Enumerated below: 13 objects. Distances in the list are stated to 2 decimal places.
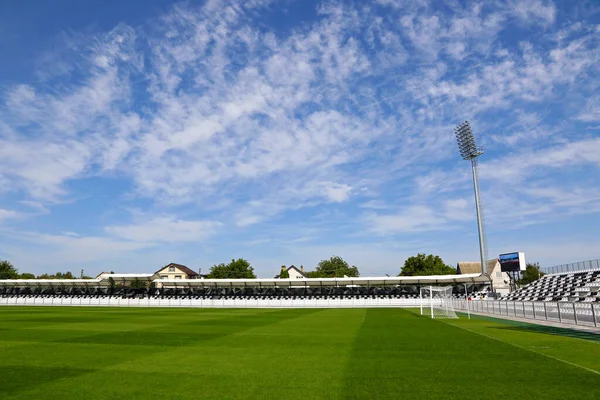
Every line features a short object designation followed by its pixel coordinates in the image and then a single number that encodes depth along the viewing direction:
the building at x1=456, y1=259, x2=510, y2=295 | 95.69
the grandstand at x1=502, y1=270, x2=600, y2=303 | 36.75
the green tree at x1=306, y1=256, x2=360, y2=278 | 127.38
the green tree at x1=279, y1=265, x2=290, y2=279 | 113.80
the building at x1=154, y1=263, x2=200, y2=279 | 120.81
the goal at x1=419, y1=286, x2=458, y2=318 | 33.60
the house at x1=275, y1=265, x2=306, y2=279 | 136.90
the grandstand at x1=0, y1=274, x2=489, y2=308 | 56.53
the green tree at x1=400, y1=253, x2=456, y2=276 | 92.12
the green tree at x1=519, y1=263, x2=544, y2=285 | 100.22
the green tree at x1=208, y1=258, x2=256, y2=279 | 104.06
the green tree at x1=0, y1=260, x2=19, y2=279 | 105.81
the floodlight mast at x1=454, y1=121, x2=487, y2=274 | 60.72
